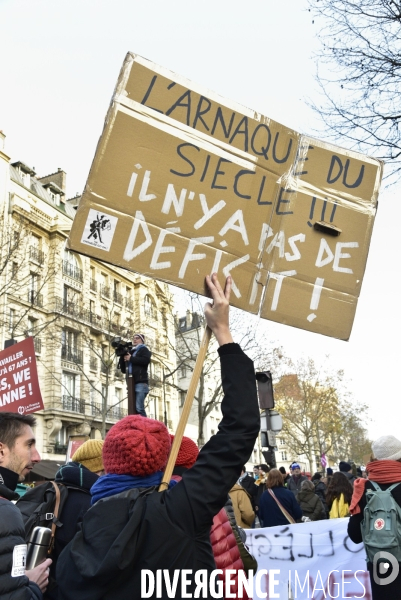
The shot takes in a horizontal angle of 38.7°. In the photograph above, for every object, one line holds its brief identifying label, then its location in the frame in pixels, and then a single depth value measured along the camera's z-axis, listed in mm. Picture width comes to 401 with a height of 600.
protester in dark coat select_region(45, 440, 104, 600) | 3209
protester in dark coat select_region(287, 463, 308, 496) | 13812
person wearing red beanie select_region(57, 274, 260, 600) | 1788
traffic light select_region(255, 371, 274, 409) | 11398
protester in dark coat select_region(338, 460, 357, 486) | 11445
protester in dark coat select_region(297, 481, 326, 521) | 9781
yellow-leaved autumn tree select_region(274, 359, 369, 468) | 51688
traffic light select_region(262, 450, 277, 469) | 12088
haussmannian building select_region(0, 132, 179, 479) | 32938
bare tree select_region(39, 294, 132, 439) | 34812
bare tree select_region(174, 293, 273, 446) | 25156
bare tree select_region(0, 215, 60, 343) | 30938
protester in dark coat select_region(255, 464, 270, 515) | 12588
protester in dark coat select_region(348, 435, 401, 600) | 3820
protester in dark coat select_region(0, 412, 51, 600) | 2037
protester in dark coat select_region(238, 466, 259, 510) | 11544
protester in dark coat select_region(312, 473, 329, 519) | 13266
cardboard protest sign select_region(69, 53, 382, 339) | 2664
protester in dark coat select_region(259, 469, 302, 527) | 7758
